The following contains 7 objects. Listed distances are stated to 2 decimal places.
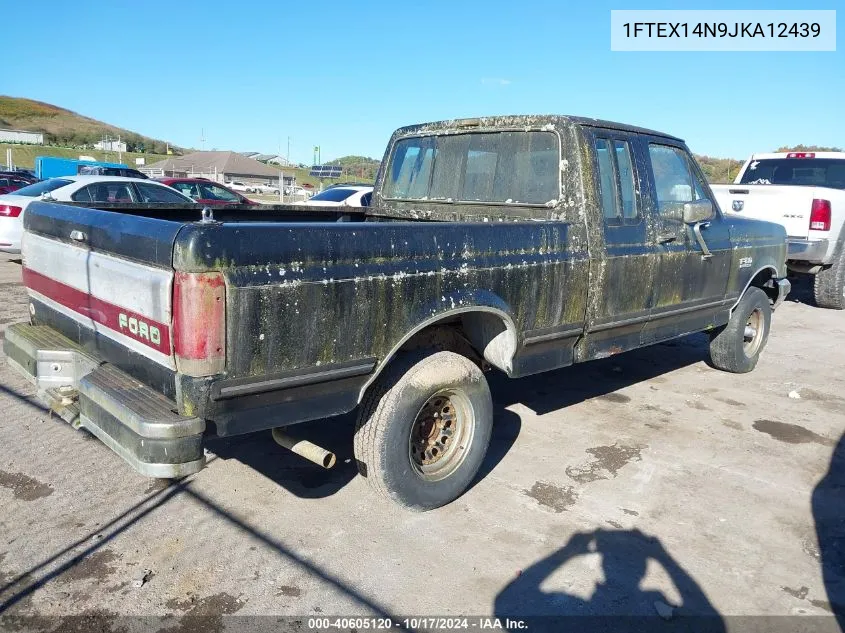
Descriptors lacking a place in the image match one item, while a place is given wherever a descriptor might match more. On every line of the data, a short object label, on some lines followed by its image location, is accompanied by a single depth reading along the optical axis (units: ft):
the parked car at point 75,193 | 32.22
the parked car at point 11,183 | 59.77
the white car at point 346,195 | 47.19
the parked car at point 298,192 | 120.47
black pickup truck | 8.51
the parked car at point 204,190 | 47.09
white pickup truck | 28.71
